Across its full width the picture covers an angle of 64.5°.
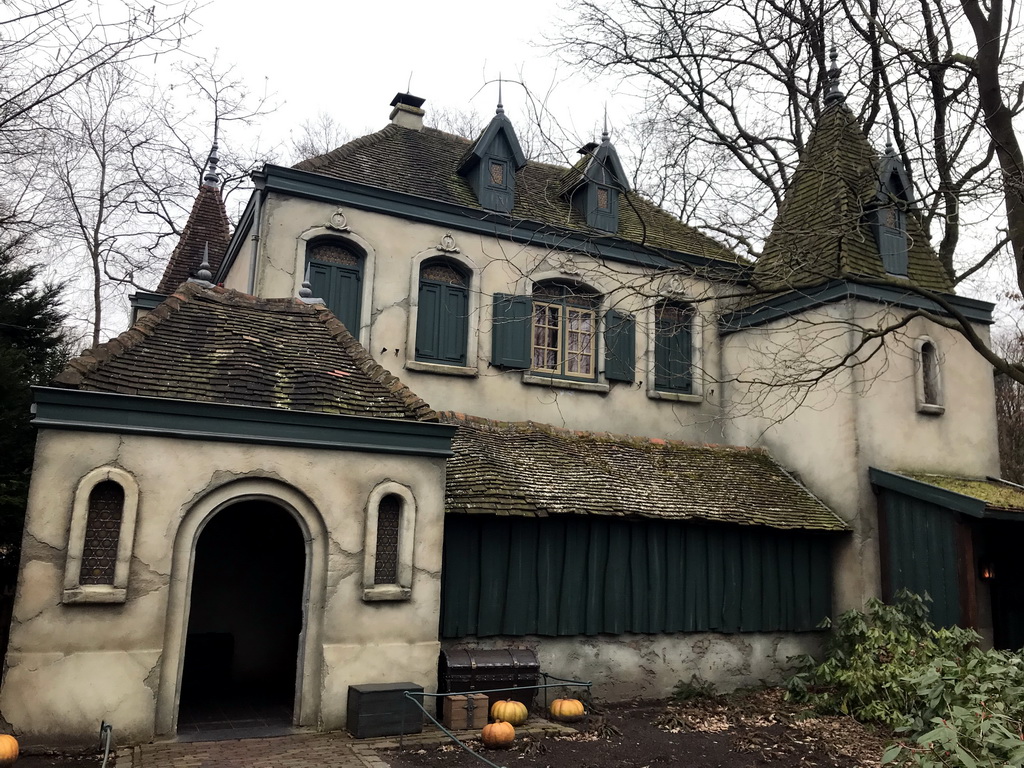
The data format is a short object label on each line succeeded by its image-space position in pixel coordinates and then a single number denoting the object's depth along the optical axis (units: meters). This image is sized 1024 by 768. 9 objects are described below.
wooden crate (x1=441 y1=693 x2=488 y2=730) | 9.42
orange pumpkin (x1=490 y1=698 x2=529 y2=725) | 9.70
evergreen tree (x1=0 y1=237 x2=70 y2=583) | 12.73
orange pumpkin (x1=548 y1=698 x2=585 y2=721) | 10.16
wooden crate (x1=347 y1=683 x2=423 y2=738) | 8.80
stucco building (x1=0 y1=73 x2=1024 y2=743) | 8.57
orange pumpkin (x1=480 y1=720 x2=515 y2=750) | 8.74
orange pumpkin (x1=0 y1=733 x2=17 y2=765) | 7.25
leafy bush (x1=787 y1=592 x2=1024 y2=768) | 5.90
